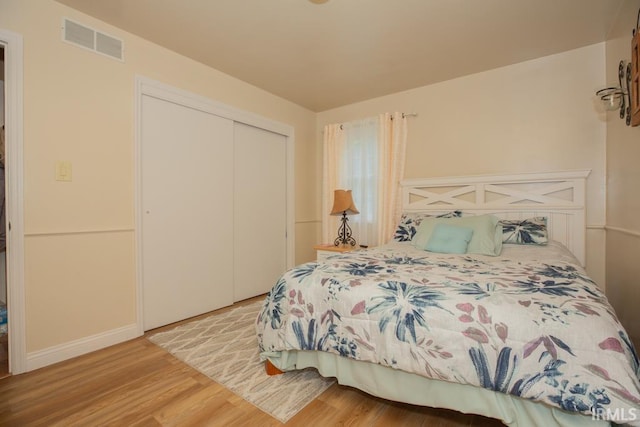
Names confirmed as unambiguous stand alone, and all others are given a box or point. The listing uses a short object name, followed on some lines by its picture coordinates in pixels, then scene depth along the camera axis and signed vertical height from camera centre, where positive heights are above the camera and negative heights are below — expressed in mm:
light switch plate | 1994 +300
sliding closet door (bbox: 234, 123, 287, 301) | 3258 +45
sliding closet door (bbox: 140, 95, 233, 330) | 2482 +20
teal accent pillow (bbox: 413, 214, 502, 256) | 2273 -169
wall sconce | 1957 +834
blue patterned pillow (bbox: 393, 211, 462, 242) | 2897 -132
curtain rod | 3403 +1156
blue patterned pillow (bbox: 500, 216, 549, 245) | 2412 -168
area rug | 1568 -1000
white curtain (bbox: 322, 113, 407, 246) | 3488 +533
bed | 987 -502
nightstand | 3250 -416
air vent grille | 2025 +1280
